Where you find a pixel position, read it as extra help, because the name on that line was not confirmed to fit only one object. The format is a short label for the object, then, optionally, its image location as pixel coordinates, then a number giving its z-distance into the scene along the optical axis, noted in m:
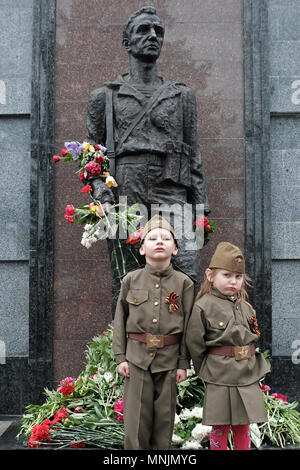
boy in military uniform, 3.49
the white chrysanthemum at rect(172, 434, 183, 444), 4.26
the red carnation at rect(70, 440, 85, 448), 4.30
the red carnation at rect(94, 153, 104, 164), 4.73
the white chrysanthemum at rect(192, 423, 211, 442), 4.18
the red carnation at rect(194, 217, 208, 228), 4.82
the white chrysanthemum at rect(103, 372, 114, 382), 4.69
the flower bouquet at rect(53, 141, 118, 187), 4.72
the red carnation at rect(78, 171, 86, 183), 4.85
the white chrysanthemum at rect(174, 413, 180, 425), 4.30
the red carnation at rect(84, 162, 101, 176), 4.70
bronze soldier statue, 4.89
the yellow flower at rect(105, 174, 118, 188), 4.68
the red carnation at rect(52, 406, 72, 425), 4.52
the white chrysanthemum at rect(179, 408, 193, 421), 4.36
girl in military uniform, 3.35
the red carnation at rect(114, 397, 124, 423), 4.43
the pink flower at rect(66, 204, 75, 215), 4.54
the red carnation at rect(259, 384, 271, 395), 4.95
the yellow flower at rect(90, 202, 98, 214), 4.60
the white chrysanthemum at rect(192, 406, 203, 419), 4.34
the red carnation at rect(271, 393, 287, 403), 5.04
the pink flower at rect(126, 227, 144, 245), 4.21
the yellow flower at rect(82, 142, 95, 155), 4.74
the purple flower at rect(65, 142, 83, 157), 4.83
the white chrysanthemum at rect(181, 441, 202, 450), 4.18
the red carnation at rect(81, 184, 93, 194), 4.56
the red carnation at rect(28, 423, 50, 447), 4.32
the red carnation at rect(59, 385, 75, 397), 4.79
